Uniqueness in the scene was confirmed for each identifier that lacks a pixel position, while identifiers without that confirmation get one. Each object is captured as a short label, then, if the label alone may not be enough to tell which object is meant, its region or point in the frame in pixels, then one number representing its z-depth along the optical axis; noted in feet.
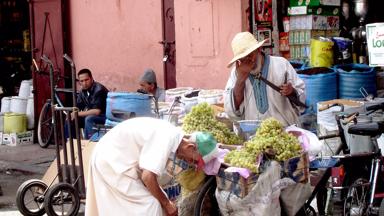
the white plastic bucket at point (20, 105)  37.65
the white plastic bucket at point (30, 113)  37.35
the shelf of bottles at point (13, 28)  46.19
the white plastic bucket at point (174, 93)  26.99
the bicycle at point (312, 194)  16.40
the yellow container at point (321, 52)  26.18
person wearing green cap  13.19
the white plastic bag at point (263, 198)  15.31
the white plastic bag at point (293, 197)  15.86
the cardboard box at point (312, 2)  26.78
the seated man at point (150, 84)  28.86
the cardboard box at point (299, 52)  27.35
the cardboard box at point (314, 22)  26.94
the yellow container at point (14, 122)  36.70
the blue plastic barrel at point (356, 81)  24.91
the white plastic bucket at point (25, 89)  38.27
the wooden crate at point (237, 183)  15.34
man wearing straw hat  17.52
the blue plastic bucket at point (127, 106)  23.15
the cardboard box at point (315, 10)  26.81
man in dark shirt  28.45
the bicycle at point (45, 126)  35.32
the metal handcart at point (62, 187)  20.85
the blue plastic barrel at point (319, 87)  25.02
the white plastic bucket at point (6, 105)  38.33
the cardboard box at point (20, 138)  36.83
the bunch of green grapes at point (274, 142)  15.56
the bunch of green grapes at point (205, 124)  16.88
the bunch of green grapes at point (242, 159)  15.34
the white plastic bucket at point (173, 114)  23.65
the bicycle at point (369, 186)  16.07
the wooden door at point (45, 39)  34.63
